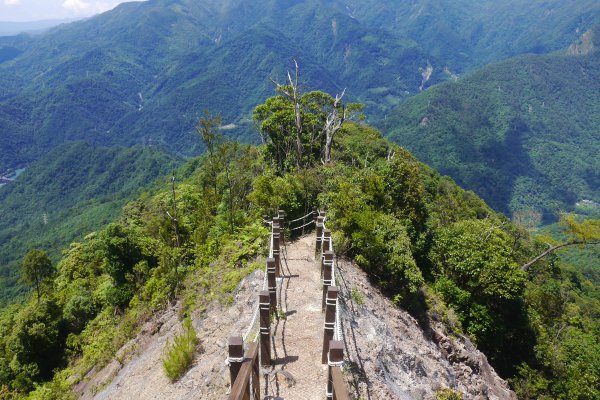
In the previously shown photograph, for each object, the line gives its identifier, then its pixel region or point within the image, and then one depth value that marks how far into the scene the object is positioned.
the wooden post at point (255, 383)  5.68
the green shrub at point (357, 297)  10.35
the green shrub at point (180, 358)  8.36
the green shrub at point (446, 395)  9.05
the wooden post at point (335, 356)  5.19
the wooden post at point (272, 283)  8.32
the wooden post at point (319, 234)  11.81
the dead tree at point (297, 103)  23.59
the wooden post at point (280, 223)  10.82
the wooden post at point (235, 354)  5.00
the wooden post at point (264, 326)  6.88
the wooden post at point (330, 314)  6.96
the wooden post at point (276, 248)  10.31
